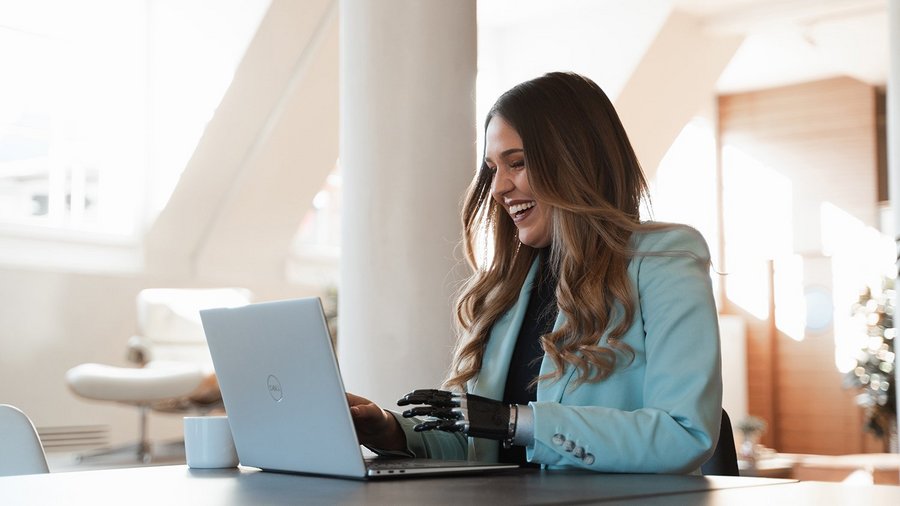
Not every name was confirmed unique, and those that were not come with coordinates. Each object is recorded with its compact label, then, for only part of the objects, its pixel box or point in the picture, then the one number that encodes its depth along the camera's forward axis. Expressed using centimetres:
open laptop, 226
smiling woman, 242
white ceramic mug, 253
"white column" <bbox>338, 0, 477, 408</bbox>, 398
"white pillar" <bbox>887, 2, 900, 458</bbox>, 570
